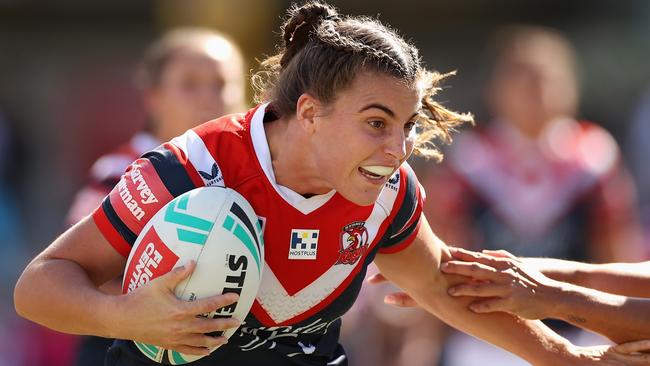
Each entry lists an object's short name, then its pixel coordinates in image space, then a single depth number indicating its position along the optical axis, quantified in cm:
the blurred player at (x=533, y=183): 1525
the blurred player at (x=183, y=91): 1237
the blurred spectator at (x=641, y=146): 2348
